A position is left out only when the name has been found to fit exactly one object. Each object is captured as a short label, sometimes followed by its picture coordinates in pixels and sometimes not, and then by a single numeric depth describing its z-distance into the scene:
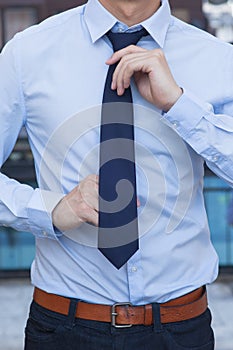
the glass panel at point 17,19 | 5.23
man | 2.04
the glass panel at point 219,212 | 5.45
